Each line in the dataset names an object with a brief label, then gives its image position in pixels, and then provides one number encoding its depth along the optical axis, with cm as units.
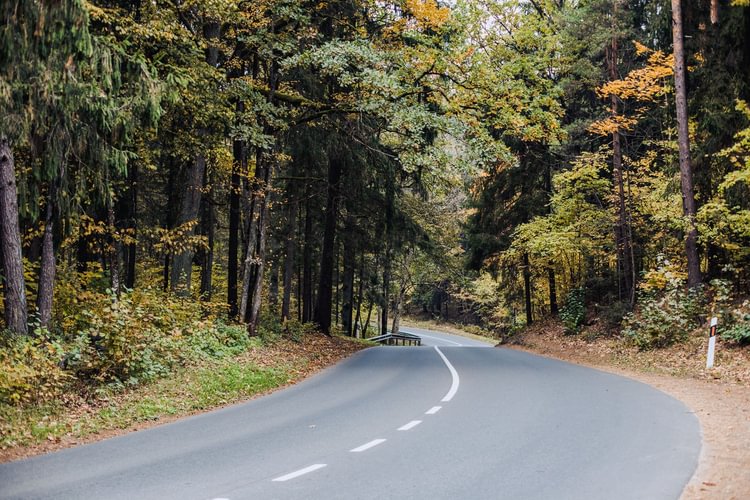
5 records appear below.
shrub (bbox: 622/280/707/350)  1970
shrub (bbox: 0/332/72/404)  941
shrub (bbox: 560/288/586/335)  2862
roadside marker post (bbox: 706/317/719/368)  1602
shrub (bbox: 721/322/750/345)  1647
